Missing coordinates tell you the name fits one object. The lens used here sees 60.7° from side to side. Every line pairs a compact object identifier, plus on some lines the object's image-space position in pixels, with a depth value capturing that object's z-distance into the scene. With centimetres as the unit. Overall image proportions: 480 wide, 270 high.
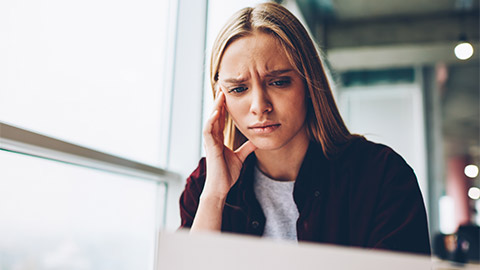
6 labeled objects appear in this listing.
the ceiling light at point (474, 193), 726
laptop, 39
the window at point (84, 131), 89
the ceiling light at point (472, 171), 629
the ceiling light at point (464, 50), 357
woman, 83
